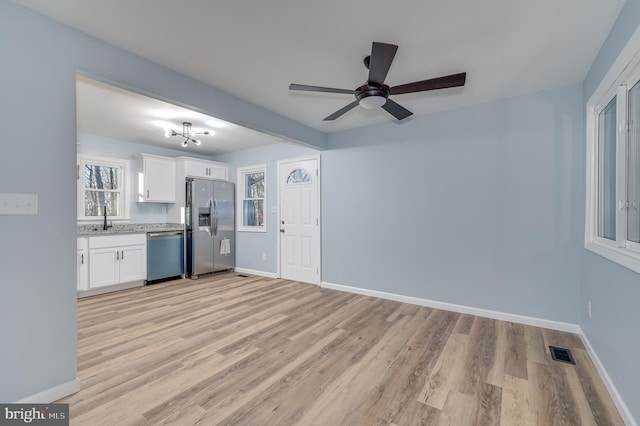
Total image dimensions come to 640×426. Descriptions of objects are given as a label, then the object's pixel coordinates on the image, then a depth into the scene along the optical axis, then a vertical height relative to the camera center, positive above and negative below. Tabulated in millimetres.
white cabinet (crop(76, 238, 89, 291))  3859 -733
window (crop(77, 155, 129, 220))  4562 +427
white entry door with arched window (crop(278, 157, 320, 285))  4715 -115
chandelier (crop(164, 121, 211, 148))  4064 +1264
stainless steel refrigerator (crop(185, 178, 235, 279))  5230 -264
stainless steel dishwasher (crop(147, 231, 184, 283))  4735 -764
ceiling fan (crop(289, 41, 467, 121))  1799 +962
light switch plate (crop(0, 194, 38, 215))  1651 +51
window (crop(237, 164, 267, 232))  5504 +303
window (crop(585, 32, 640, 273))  1769 +384
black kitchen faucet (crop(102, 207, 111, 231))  4572 -214
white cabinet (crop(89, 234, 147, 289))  4066 -732
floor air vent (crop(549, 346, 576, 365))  2311 -1223
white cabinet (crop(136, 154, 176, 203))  5008 +622
